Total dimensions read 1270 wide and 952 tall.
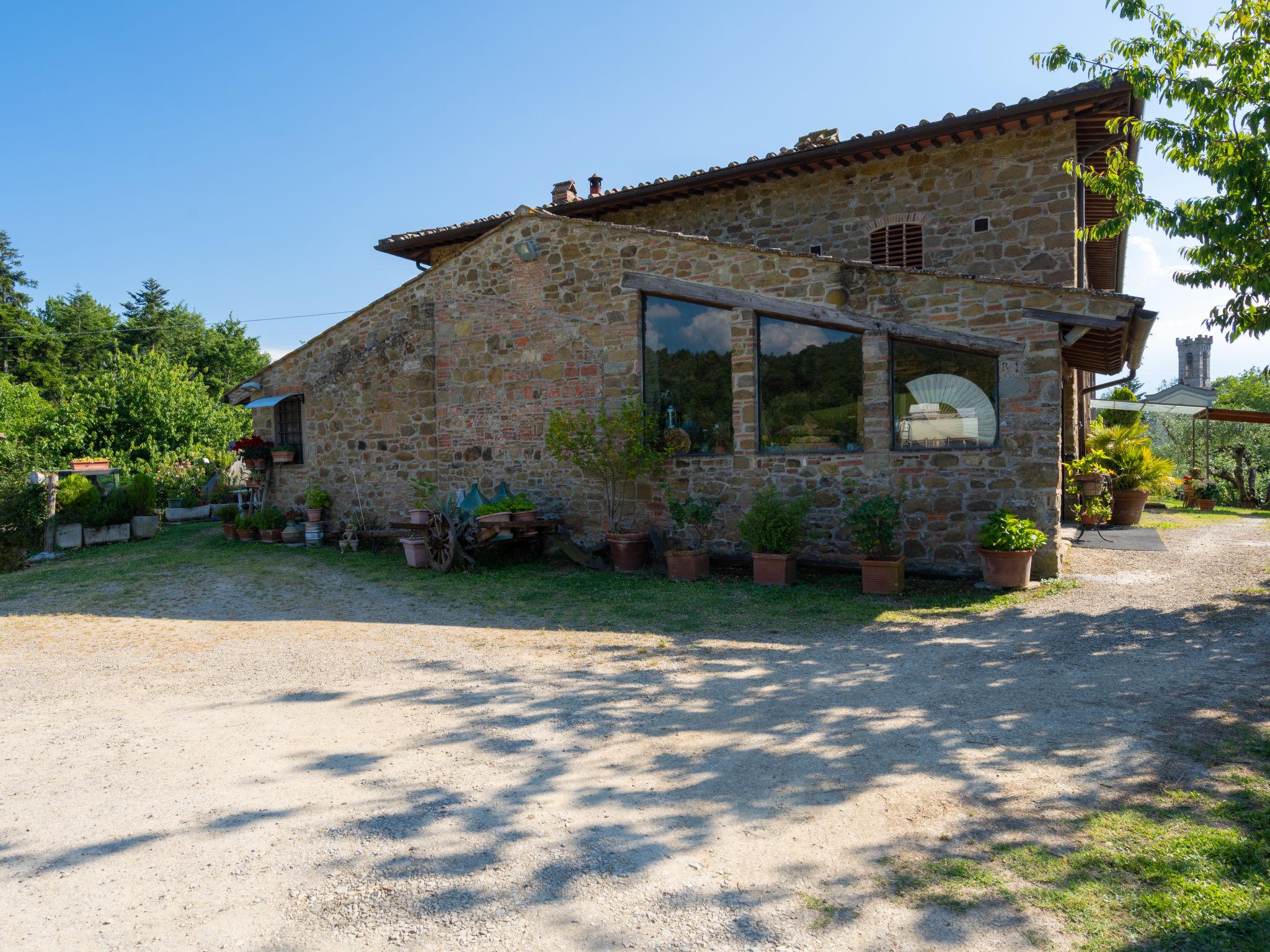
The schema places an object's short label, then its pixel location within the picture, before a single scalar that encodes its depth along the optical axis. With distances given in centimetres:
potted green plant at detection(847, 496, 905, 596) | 807
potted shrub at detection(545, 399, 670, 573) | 1002
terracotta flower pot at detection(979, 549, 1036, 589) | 780
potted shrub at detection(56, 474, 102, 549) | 1285
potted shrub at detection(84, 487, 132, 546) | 1327
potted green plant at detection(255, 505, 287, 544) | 1316
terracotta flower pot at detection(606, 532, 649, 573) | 995
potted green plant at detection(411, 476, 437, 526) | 1202
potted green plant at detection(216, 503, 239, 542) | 1377
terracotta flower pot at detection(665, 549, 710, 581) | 934
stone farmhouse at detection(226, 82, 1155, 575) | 834
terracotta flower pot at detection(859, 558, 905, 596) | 805
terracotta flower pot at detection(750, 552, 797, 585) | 867
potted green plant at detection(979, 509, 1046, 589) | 778
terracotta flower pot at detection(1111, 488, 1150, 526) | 1302
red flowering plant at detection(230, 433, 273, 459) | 1346
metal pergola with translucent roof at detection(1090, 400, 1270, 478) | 1658
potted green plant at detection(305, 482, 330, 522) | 1300
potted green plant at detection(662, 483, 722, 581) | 930
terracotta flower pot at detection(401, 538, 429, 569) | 1067
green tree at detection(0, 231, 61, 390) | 3198
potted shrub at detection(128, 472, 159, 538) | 1393
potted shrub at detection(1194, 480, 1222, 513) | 1644
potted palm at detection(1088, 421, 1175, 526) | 1287
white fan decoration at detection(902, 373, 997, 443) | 835
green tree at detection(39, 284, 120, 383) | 3422
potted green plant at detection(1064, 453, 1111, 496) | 1195
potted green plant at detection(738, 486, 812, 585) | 867
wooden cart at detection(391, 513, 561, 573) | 1023
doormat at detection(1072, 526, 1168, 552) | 1068
